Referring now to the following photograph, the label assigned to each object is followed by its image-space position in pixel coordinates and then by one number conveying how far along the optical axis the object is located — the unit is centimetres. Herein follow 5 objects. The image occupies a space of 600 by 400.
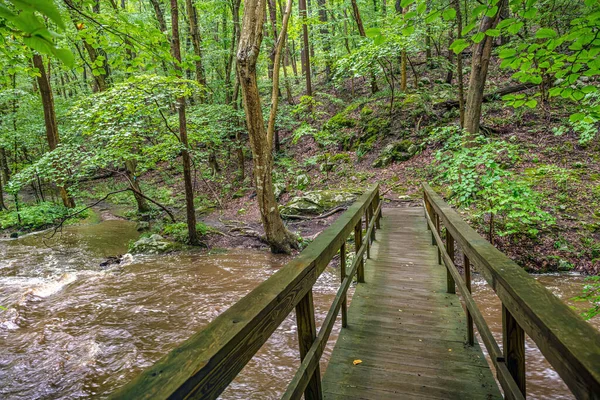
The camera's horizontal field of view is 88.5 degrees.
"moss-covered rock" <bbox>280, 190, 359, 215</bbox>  1083
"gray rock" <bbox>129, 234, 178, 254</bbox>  948
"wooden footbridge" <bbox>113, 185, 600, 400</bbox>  99
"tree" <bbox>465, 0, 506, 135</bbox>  758
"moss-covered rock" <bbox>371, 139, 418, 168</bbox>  1277
